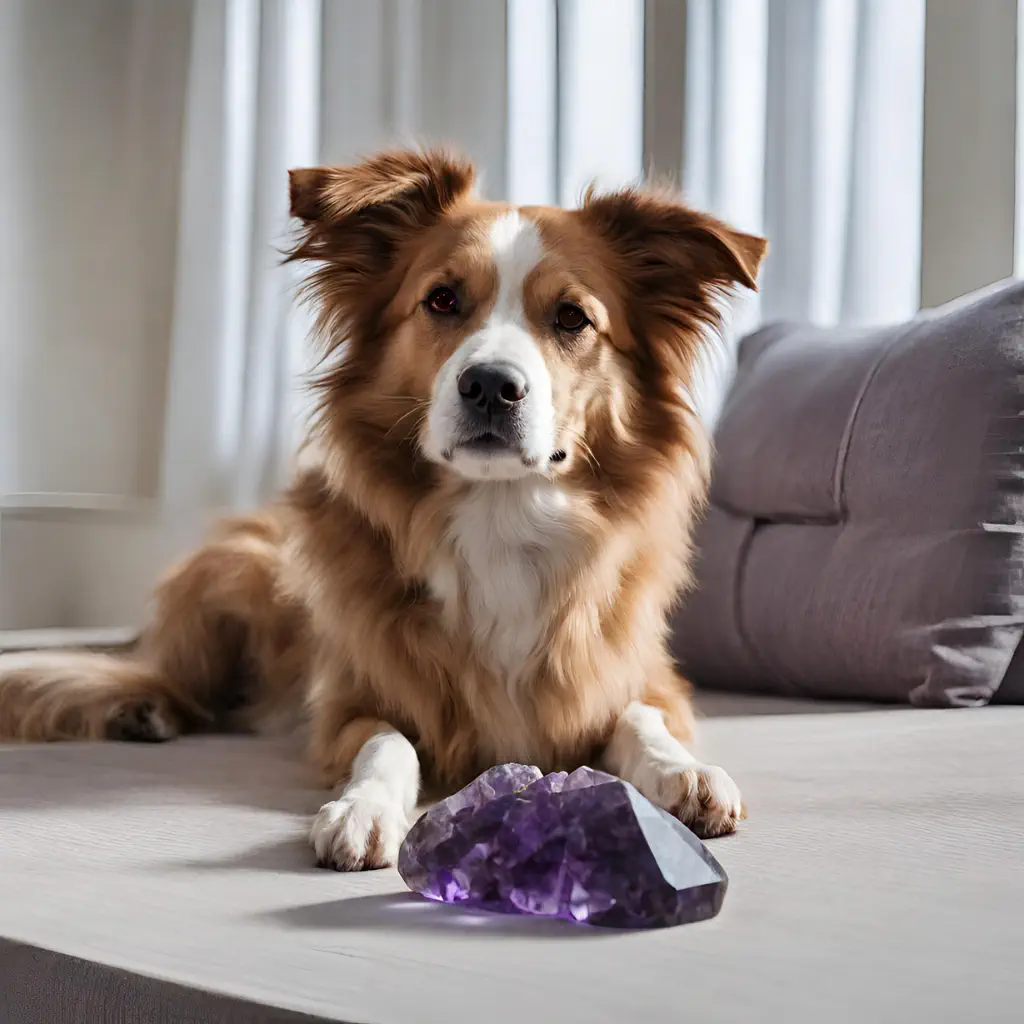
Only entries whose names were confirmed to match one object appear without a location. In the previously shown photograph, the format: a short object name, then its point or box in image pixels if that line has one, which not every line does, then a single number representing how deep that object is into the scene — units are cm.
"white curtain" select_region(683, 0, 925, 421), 265
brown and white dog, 148
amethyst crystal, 84
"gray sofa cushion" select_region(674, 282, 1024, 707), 190
